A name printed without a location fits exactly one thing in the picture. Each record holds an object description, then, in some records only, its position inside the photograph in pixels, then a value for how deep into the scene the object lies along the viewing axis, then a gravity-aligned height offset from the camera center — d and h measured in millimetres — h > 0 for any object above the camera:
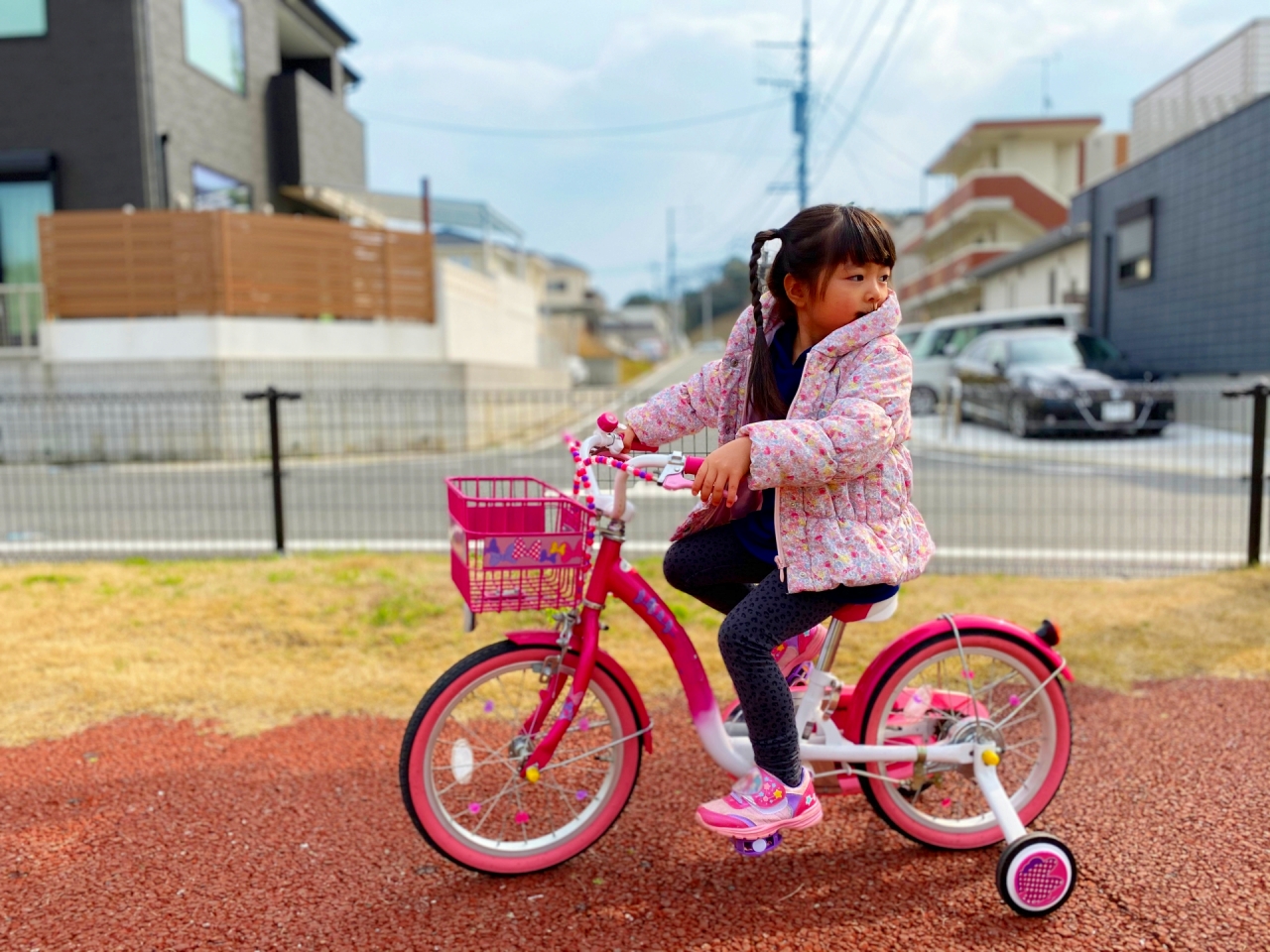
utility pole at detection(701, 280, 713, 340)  81075 +7396
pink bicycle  2398 -893
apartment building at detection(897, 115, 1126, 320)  34938 +7559
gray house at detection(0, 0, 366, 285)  16078 +5305
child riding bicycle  2180 -161
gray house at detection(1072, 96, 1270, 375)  15047 +2505
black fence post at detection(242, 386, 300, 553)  6172 -316
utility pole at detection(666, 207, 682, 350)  73500 +8355
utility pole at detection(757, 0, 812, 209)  28250 +9064
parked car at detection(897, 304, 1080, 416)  17906 +1152
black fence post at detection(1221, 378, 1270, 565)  5582 -406
